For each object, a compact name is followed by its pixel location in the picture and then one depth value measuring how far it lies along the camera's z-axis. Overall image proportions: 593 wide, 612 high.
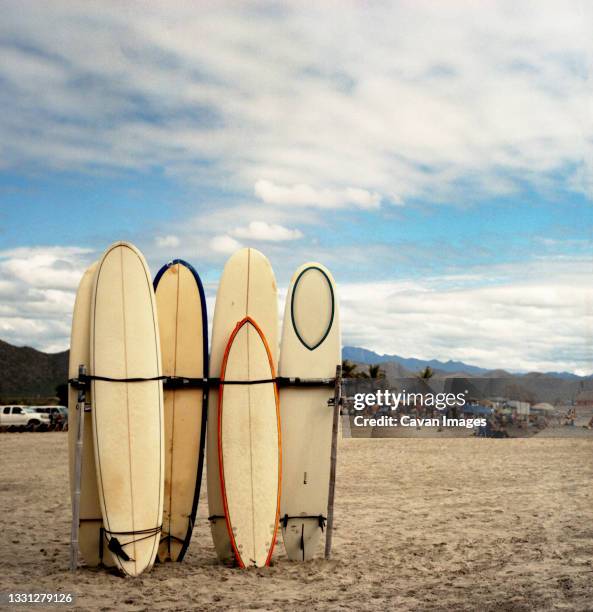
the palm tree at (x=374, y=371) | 53.74
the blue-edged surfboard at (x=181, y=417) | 6.70
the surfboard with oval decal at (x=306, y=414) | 6.81
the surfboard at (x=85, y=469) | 6.38
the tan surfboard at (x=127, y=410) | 6.16
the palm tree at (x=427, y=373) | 52.91
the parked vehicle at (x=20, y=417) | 28.30
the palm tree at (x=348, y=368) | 50.49
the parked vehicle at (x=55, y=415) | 27.69
